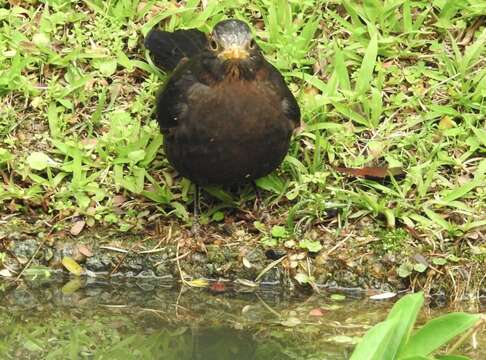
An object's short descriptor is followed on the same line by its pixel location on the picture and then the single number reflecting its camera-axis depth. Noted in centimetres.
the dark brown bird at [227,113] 569
